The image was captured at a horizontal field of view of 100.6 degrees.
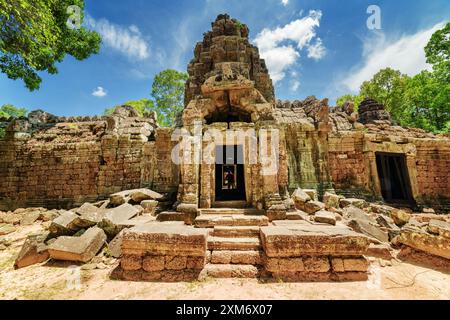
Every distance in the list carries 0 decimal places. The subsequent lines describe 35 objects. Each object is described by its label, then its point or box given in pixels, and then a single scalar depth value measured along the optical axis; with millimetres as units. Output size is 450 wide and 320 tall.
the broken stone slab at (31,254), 4055
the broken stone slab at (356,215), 5216
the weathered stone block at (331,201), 6488
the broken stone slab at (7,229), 6201
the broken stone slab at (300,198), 6016
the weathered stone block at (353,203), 6574
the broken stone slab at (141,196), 6465
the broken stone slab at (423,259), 3824
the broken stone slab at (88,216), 4777
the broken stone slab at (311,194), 6649
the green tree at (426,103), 13195
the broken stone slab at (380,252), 4113
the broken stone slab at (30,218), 7001
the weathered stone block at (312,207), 5668
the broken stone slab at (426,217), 6650
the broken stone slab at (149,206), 6105
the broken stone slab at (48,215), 7422
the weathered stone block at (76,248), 3889
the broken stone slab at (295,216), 5023
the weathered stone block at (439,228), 3936
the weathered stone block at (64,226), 4680
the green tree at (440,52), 12727
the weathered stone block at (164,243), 3521
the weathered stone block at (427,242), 3857
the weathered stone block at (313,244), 3404
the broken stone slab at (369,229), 4637
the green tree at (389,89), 18172
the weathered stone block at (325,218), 4730
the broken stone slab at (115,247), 4078
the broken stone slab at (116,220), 4633
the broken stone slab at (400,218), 5441
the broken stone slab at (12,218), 7137
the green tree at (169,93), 21062
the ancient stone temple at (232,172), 3520
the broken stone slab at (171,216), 5098
